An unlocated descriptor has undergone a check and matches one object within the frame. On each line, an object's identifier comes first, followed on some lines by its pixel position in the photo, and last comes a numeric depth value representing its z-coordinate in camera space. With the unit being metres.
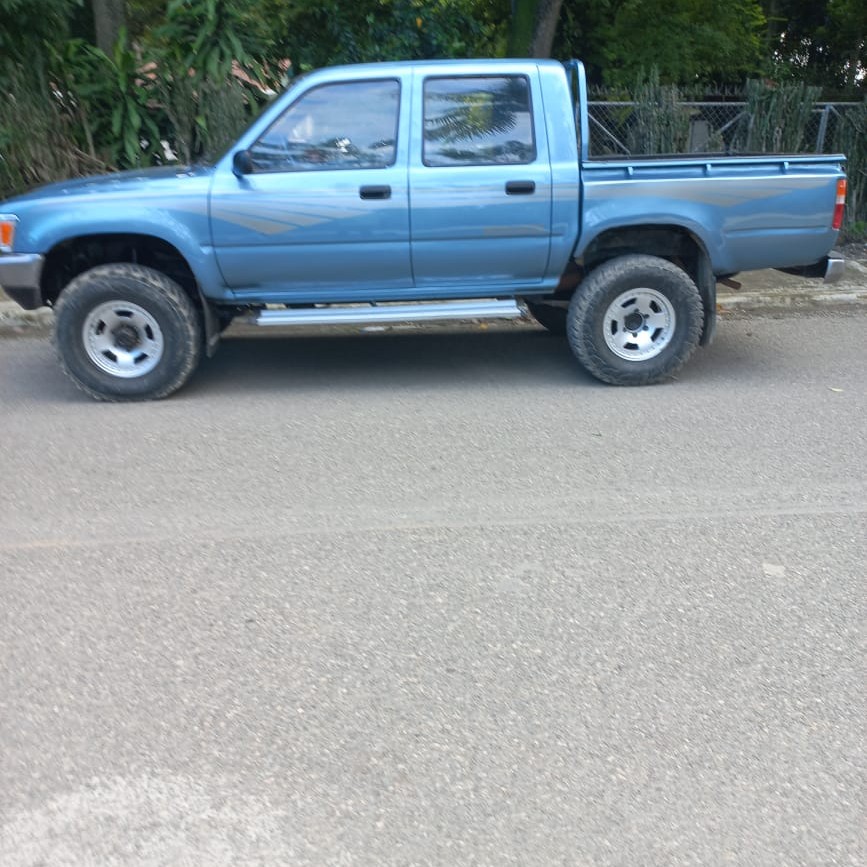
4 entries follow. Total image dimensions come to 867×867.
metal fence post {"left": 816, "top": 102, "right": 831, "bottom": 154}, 12.16
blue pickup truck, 6.48
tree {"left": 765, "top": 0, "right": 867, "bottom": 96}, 19.12
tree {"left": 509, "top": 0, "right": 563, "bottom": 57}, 13.09
